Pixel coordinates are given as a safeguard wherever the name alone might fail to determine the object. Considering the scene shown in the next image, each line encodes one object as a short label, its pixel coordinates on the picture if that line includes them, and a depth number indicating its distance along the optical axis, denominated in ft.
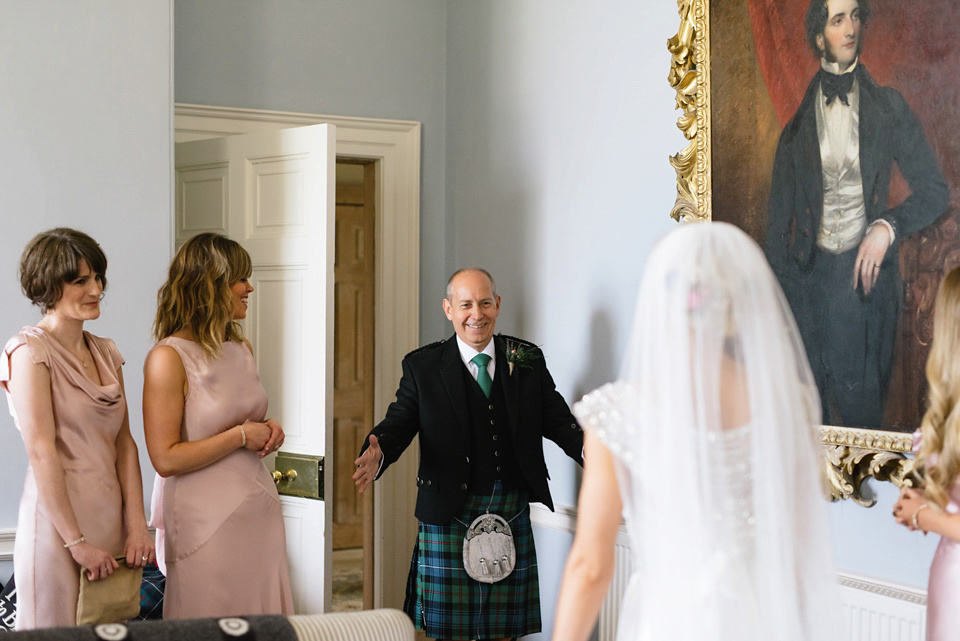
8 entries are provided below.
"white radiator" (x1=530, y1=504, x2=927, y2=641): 8.71
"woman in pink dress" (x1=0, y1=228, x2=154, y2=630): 8.52
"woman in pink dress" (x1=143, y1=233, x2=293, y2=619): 9.46
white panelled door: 12.74
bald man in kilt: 11.96
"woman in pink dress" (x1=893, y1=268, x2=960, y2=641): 7.21
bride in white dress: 5.72
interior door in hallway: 22.77
